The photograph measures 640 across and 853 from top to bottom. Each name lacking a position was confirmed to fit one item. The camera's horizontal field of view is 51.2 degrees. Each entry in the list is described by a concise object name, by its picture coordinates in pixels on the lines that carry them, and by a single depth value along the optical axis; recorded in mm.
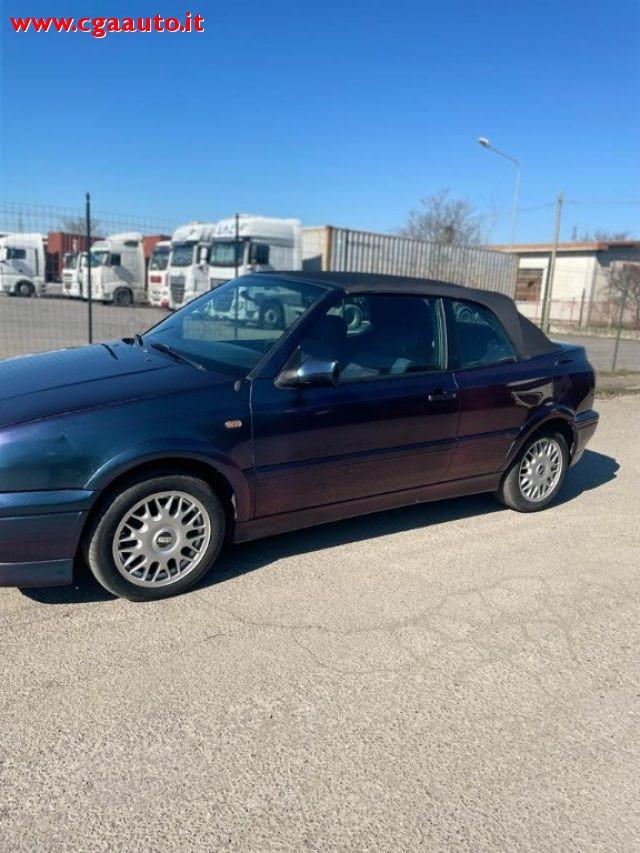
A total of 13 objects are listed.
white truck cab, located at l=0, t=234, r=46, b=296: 29938
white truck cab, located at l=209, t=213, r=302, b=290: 19062
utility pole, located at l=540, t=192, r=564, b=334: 18091
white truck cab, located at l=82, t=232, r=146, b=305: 30000
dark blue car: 3090
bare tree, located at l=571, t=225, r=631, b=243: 46869
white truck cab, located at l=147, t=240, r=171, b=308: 26219
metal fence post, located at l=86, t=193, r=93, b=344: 8562
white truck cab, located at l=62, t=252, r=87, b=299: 30433
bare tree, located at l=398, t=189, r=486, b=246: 43000
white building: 28781
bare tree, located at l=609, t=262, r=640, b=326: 26047
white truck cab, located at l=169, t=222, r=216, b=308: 21391
